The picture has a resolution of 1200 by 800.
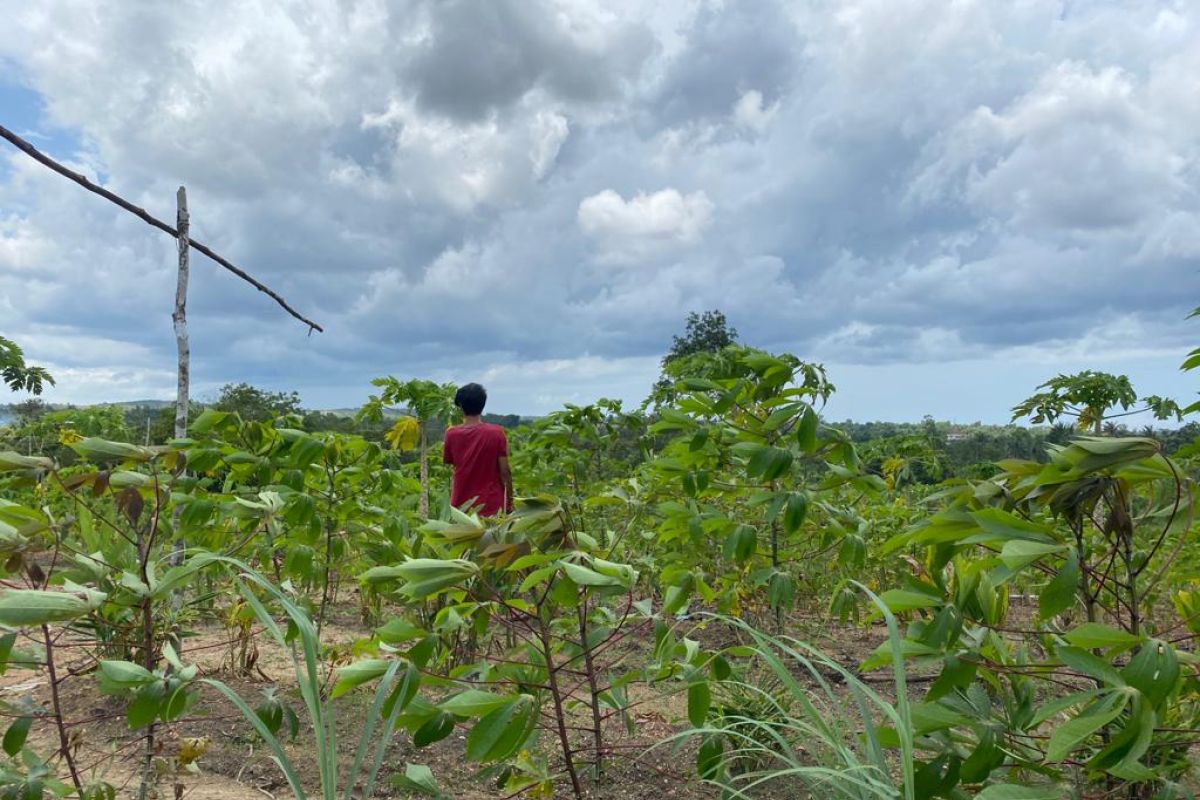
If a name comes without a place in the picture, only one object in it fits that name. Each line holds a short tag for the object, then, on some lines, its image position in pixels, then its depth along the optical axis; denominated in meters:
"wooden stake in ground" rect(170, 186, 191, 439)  3.12
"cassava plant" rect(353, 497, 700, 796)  1.39
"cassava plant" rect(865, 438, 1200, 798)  1.19
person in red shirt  4.61
